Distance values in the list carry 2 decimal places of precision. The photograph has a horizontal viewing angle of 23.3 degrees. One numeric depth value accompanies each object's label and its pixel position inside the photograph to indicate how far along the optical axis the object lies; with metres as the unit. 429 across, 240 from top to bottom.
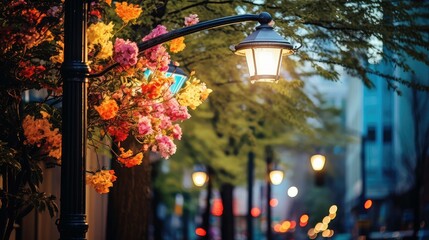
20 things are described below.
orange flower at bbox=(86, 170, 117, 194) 10.58
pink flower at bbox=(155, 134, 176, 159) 10.84
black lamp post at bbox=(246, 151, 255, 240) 34.97
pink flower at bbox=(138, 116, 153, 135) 10.41
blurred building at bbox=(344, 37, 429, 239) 50.09
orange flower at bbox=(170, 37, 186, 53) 10.94
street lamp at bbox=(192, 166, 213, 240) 35.75
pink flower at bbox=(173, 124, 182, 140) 11.15
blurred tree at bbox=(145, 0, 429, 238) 15.26
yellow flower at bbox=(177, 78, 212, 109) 10.95
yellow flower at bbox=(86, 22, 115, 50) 9.90
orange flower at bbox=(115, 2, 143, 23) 10.25
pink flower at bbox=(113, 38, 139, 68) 9.79
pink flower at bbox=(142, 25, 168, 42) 10.74
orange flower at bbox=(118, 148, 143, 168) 10.70
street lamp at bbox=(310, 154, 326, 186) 34.34
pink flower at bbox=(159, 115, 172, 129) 10.89
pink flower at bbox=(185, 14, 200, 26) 11.16
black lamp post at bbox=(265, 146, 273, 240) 37.80
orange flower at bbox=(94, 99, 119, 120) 9.64
